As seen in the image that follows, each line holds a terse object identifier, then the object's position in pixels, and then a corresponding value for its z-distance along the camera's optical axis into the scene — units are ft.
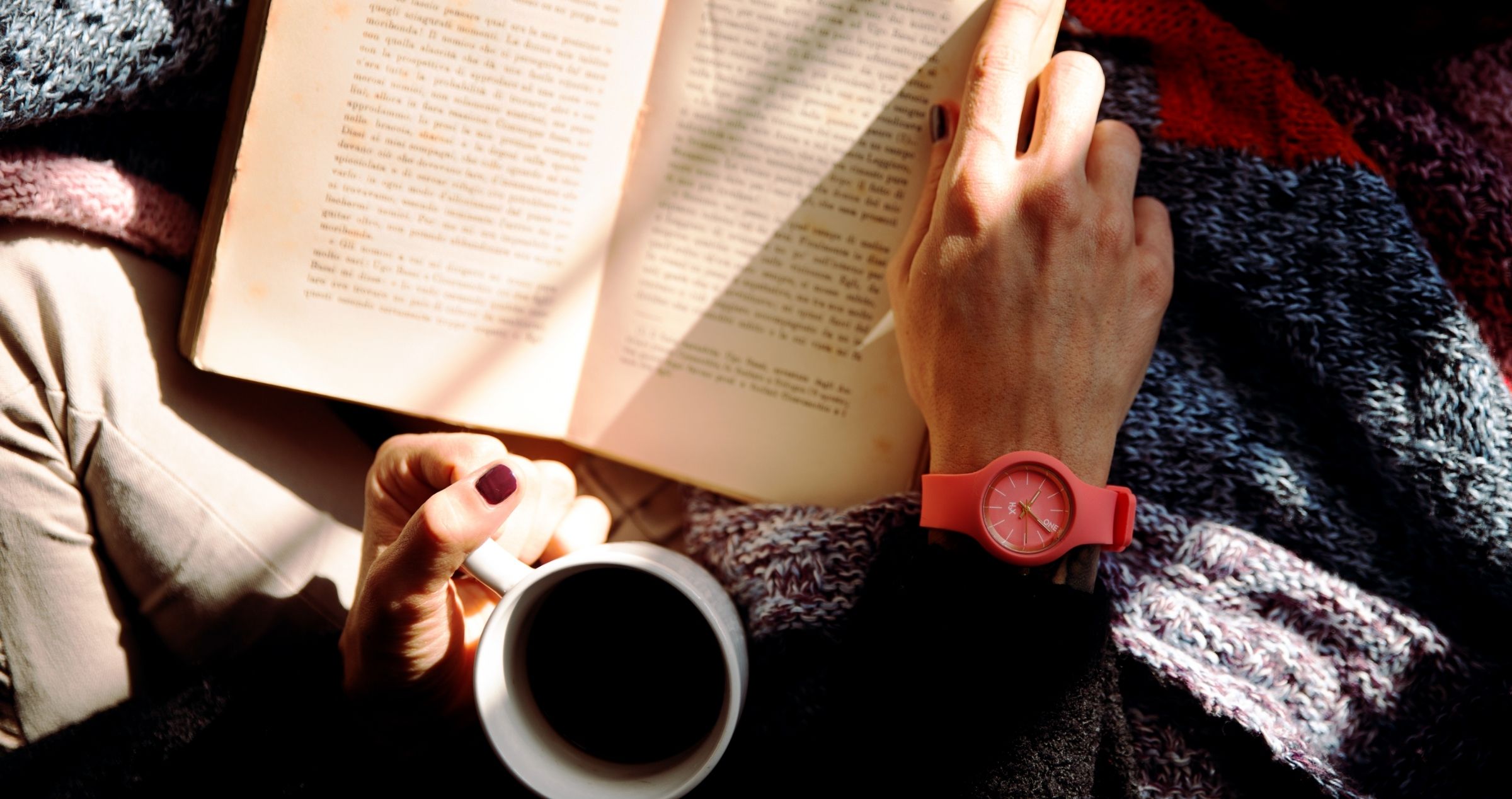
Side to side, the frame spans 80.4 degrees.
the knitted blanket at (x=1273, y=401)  2.49
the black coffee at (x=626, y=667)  2.32
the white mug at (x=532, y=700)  2.08
